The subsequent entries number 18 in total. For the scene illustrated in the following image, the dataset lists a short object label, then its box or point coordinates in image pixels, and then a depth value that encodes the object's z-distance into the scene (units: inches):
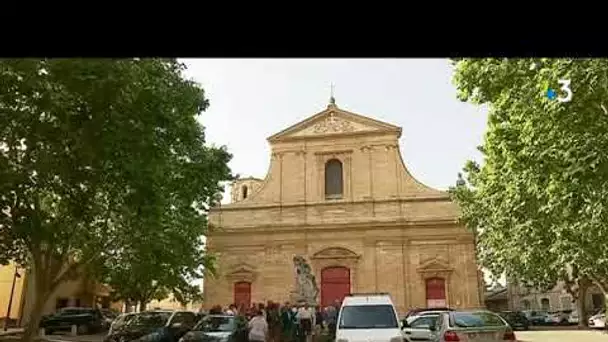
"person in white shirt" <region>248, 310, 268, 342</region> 665.6
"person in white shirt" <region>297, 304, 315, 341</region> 848.3
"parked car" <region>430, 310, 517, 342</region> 548.7
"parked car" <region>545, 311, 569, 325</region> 1910.7
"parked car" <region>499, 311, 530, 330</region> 1546.0
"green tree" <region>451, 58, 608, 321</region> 558.3
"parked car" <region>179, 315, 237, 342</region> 681.6
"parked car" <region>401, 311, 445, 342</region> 788.6
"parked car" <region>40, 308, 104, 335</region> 1304.1
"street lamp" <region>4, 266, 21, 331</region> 1465.6
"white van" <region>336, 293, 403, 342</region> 598.9
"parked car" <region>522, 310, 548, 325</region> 1951.3
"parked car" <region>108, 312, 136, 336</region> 855.1
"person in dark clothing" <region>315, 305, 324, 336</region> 889.5
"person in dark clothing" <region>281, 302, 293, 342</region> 858.8
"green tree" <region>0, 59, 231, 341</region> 545.3
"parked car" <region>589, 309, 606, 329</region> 1427.3
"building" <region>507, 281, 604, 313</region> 2396.7
